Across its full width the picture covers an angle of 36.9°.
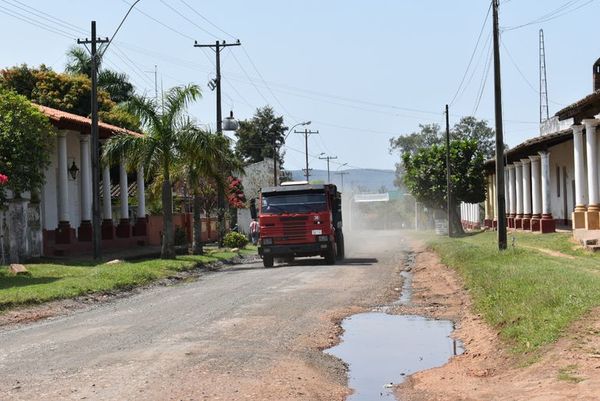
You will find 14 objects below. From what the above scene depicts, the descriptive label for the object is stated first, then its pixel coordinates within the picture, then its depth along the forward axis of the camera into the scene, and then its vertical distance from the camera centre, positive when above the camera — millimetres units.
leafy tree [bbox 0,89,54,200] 27578 +2618
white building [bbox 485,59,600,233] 30297 +1886
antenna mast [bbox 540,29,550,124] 66312 +10650
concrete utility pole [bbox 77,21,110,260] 29000 +2381
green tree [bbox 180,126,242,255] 32938 +2366
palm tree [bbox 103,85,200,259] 32344 +3011
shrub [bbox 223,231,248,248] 44122 -869
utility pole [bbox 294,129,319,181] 91175 +8743
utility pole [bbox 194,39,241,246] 43406 +5605
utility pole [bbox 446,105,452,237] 52156 +1760
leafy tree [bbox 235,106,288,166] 95188 +9302
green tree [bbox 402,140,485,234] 56906 +2682
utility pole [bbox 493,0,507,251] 26469 +2061
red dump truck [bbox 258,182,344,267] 30844 -18
